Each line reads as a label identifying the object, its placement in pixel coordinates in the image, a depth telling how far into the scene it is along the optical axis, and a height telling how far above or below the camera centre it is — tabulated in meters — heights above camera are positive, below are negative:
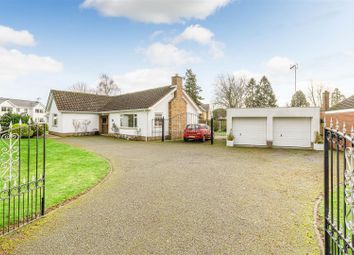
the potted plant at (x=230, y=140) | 16.95 -0.97
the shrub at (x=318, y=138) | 14.88 -0.66
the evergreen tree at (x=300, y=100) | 43.19 +6.34
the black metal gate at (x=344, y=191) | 2.28 -0.75
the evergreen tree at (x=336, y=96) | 47.81 +8.03
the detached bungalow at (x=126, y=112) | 21.08 +1.81
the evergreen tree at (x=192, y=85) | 43.14 +9.37
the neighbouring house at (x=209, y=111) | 48.42 +4.60
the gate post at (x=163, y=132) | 20.16 -0.45
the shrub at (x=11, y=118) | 26.92 +1.20
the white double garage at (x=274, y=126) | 15.48 +0.24
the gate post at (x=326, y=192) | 2.89 -0.91
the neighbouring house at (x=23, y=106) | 57.74 +6.42
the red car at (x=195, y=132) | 19.33 -0.36
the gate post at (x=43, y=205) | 4.55 -1.76
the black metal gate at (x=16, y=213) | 3.96 -1.98
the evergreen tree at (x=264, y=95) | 43.94 +7.48
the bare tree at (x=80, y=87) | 56.69 +11.52
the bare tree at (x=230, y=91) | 41.66 +8.02
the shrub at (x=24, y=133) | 19.55 -0.59
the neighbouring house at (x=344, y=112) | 15.04 +1.43
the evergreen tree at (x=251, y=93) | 43.75 +7.76
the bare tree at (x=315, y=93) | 43.28 +7.80
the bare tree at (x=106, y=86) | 53.53 +11.27
